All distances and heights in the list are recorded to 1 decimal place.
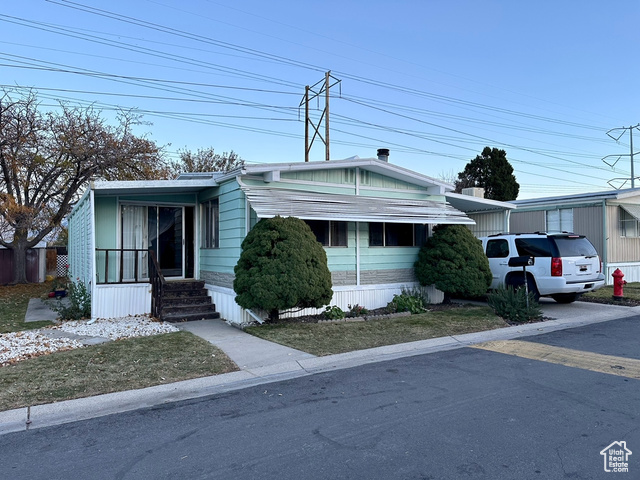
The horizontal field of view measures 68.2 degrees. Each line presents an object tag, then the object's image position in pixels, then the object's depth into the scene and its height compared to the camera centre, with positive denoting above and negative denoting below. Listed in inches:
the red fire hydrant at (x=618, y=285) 506.0 -46.1
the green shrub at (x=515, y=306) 410.9 -55.9
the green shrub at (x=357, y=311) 431.8 -61.0
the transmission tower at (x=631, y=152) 1230.7 +240.9
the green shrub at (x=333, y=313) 415.2 -59.5
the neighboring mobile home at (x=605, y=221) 645.3 +30.5
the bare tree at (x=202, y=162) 1289.4 +235.9
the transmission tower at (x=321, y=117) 831.1 +238.5
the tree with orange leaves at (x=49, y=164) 763.4 +147.4
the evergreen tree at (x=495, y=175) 1272.1 +189.0
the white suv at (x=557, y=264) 439.2 -20.5
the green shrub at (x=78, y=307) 439.2 -54.4
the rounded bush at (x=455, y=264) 459.2 -19.8
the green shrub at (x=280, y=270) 355.9 -18.1
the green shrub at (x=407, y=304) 448.1 -56.6
